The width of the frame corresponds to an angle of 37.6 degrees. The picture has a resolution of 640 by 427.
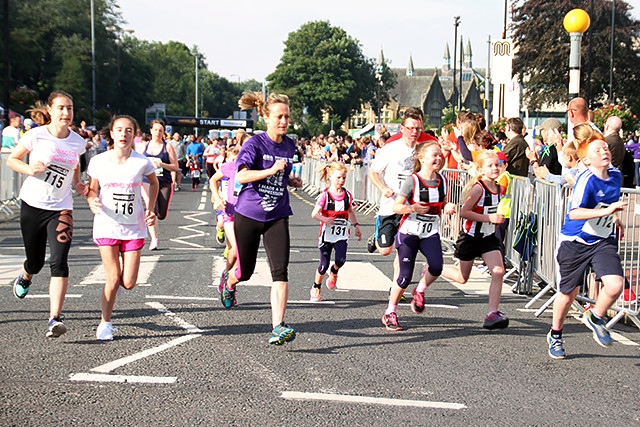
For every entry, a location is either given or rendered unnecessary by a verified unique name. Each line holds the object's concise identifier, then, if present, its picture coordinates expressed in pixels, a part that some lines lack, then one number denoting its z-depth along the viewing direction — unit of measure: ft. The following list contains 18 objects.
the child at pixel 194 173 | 102.63
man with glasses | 29.17
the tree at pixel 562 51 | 170.09
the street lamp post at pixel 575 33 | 48.85
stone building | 621.72
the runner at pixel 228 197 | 30.71
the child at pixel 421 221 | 25.27
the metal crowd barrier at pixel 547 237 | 26.84
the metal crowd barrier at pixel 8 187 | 61.57
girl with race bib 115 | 23.16
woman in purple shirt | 22.26
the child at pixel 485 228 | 25.50
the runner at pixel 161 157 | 40.84
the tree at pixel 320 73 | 363.15
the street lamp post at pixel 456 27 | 200.36
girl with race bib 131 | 30.96
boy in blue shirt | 21.67
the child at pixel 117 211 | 22.75
